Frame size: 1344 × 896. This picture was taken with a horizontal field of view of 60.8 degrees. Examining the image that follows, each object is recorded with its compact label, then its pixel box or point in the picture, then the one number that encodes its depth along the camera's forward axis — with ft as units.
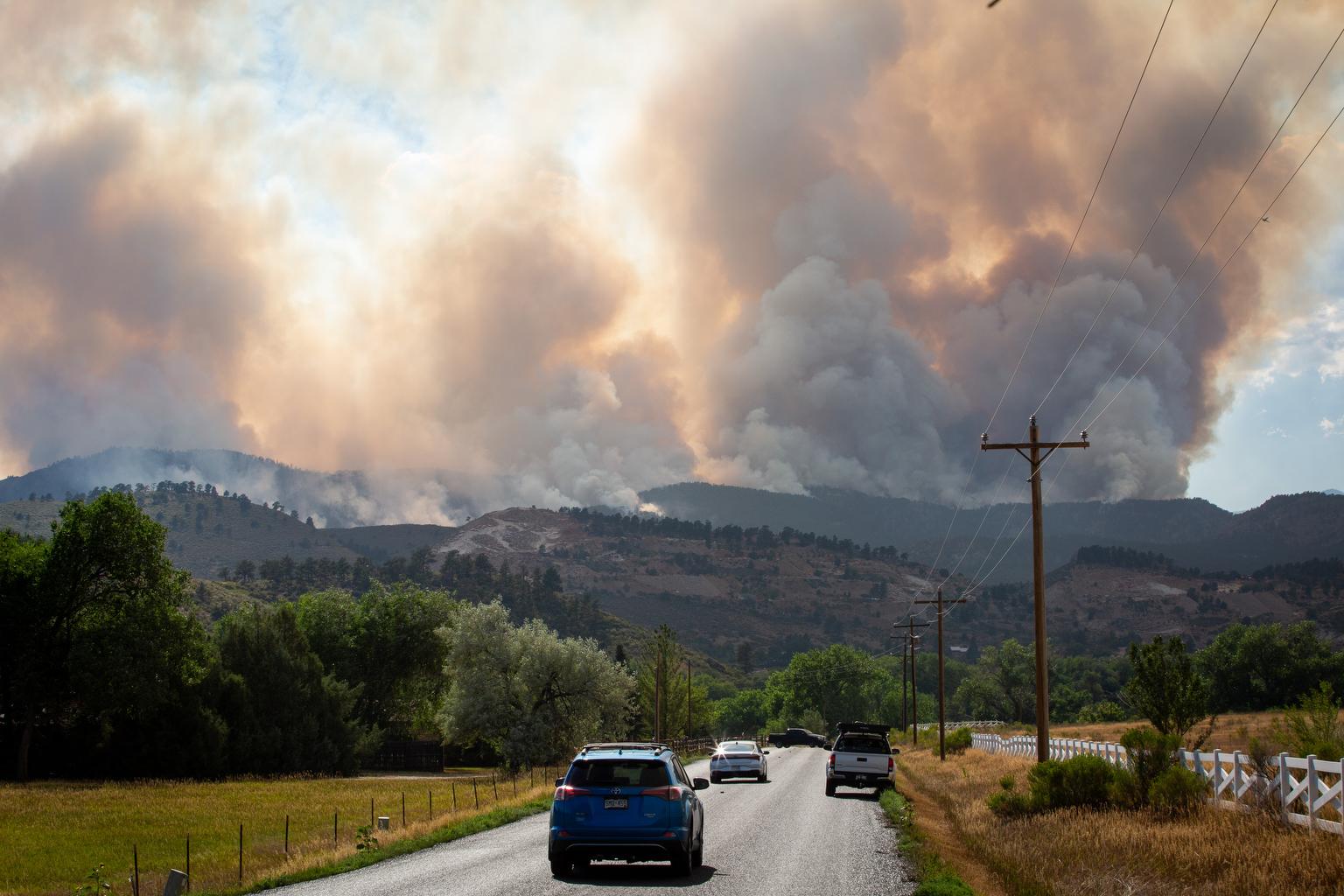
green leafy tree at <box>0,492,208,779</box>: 217.77
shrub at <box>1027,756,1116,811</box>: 97.96
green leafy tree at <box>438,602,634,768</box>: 289.33
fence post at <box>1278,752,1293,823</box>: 69.41
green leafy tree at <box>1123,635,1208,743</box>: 107.96
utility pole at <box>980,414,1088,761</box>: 125.90
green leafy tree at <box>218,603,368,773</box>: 249.14
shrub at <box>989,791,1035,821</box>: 100.89
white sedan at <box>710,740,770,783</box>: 186.60
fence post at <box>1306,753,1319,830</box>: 64.60
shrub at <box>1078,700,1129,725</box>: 518.37
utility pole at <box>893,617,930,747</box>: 324.39
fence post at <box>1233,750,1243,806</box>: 77.36
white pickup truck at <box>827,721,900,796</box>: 141.90
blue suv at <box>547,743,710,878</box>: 63.93
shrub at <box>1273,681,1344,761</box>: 81.83
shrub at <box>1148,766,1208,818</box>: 82.89
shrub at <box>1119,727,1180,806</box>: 92.48
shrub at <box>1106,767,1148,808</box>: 91.30
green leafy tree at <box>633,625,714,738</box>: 410.72
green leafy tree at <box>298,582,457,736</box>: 348.38
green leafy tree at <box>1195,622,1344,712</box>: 444.55
